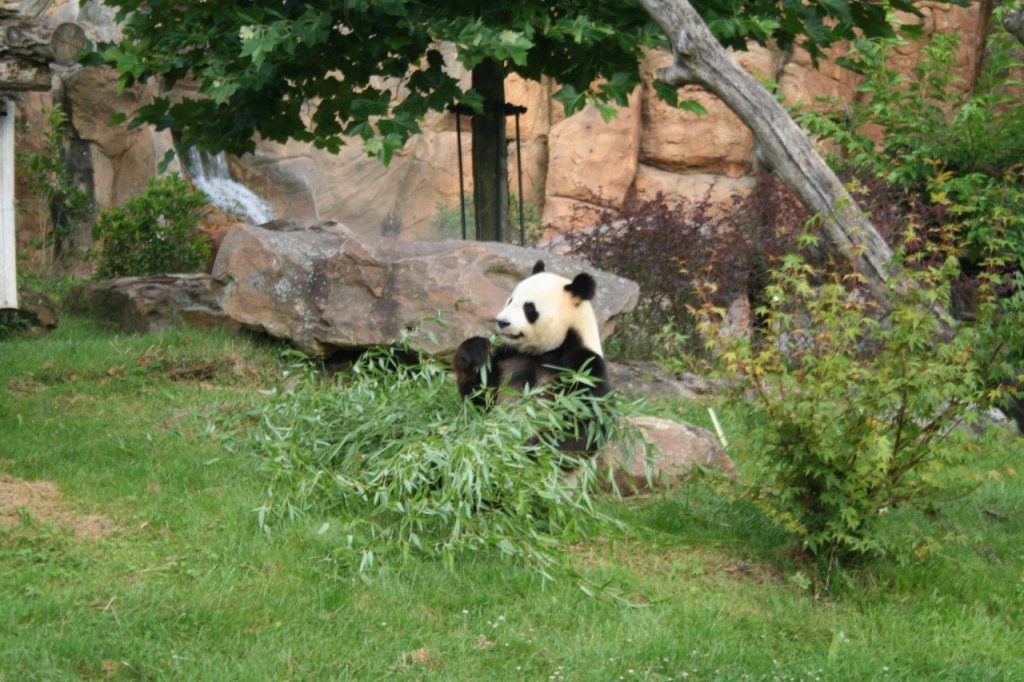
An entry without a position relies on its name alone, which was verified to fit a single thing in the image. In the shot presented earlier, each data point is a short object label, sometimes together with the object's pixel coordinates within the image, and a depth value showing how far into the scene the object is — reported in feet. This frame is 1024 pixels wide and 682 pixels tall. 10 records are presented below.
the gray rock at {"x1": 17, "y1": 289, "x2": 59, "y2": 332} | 63.87
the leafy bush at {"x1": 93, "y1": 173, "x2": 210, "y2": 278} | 78.84
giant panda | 39.78
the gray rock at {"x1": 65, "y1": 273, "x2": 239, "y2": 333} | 62.64
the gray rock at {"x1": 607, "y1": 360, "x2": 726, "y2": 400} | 57.93
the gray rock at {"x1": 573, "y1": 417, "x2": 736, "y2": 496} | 40.98
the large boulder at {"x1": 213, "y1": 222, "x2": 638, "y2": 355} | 54.90
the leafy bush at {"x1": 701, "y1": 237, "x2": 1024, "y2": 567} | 31.78
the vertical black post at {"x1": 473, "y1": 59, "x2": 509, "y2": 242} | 61.82
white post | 60.90
